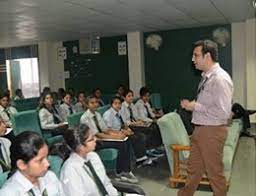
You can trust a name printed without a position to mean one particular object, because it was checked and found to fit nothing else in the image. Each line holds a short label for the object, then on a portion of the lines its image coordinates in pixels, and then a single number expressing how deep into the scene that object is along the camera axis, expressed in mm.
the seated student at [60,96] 5055
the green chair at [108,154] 3047
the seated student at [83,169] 1718
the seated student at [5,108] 4308
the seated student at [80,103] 5032
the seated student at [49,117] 3753
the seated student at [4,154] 2230
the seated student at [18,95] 6873
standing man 2146
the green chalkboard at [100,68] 7052
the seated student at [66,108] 4530
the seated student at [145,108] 4484
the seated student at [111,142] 3143
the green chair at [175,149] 2857
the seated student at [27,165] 1349
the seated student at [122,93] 4521
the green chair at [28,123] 3373
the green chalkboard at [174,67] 6411
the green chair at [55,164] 1821
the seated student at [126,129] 3688
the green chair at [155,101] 5742
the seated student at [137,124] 3872
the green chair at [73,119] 3254
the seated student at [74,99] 5507
